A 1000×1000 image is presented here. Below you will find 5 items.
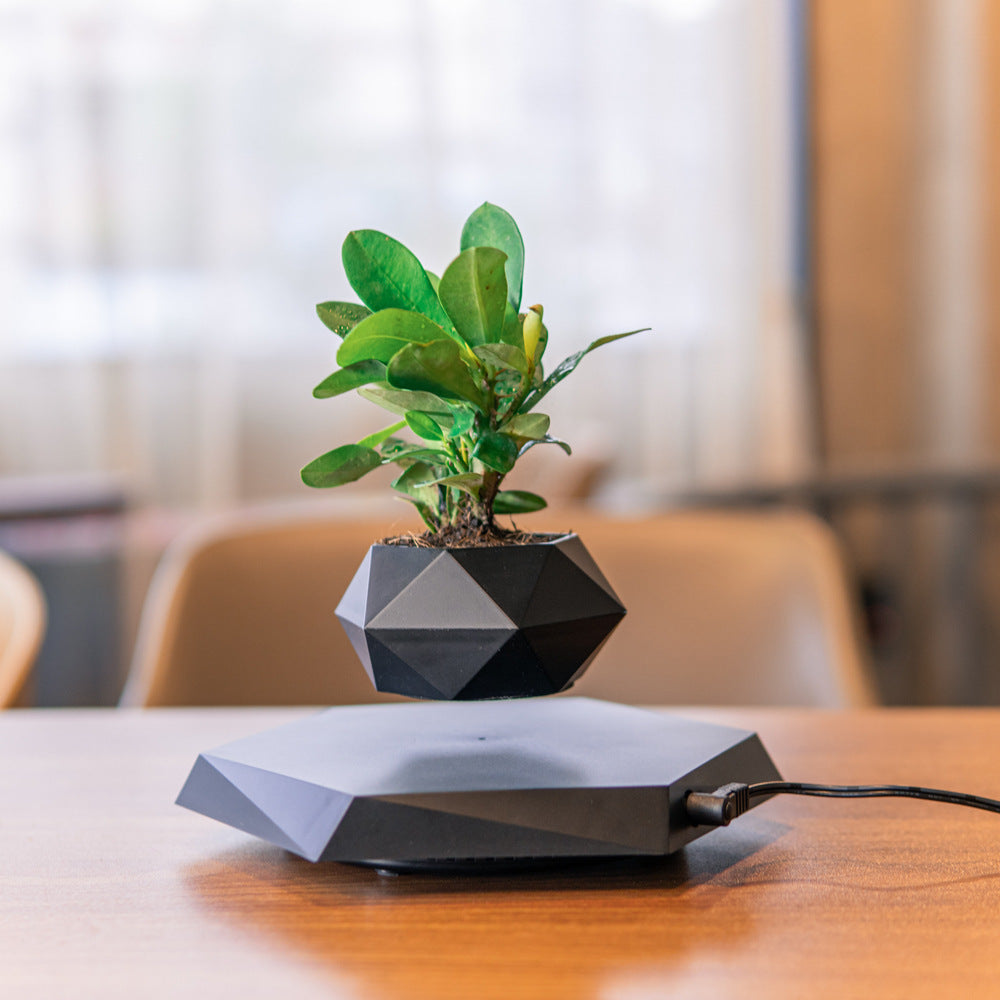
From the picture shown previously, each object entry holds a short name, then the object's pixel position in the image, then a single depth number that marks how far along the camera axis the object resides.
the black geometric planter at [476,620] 0.81
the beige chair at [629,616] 1.24
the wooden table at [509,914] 0.73
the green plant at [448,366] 0.81
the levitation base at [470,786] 0.79
